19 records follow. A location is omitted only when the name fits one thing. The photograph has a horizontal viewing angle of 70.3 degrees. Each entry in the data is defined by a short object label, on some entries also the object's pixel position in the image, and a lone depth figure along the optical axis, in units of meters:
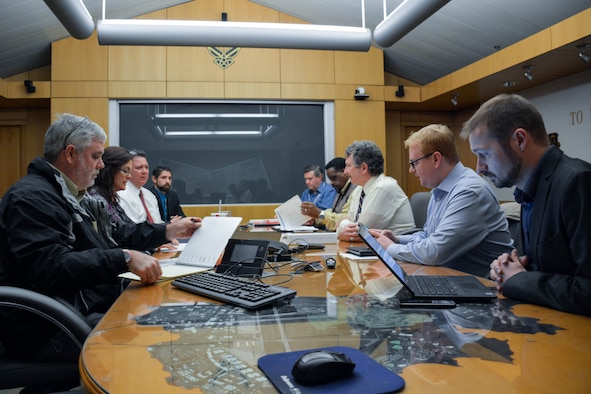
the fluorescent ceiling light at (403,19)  2.80
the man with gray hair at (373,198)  2.88
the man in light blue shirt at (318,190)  5.39
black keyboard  1.21
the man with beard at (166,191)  5.41
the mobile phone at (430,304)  1.15
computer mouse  0.69
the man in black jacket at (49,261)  1.43
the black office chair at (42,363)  1.29
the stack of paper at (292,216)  3.50
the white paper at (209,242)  1.78
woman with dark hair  2.72
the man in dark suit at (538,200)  1.14
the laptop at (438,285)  1.21
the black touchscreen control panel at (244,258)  1.67
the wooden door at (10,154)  7.22
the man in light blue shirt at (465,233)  1.82
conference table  0.71
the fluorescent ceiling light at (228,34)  3.42
